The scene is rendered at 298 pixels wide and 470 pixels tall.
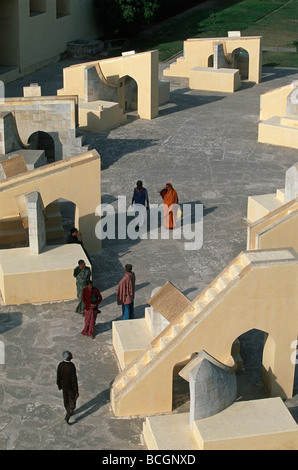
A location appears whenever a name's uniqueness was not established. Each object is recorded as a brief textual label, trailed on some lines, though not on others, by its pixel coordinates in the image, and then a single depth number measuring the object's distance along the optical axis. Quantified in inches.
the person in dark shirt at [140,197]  818.2
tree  1600.6
